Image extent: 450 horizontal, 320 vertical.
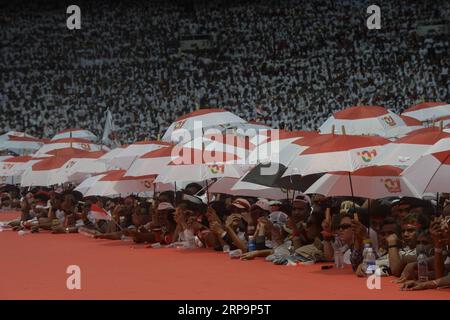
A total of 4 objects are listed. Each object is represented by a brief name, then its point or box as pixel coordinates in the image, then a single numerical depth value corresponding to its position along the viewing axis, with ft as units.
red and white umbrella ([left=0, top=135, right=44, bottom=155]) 97.50
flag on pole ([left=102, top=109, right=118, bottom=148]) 90.22
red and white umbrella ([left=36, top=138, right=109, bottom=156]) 82.43
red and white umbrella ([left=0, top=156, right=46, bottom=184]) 80.48
